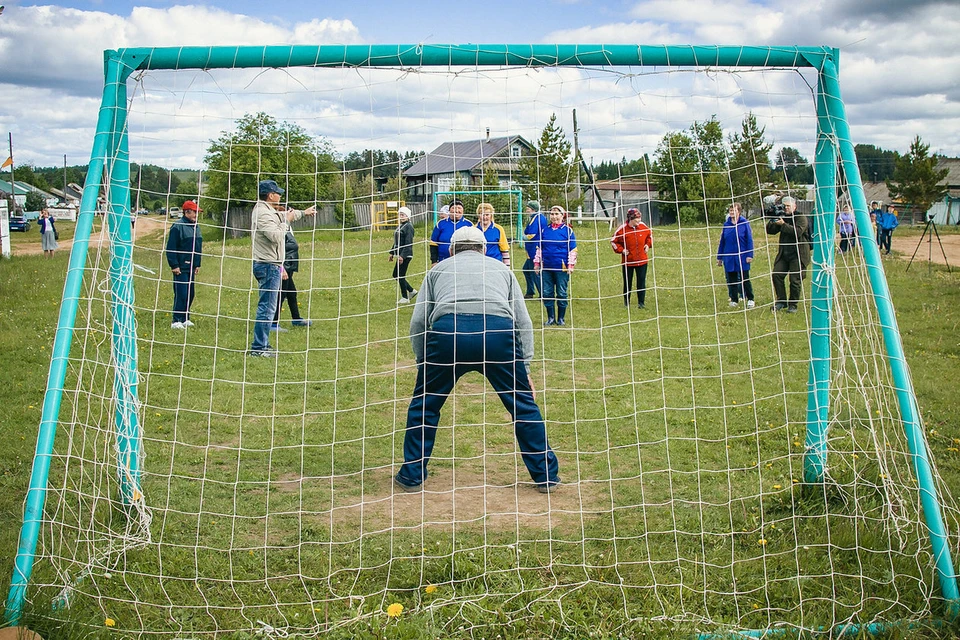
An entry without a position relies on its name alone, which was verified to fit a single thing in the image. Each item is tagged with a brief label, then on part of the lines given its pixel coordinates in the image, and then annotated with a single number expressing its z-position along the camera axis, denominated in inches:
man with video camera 400.3
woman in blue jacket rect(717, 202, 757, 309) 429.7
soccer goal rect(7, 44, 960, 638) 134.3
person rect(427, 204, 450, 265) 404.5
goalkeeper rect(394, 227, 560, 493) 175.2
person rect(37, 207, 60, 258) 878.1
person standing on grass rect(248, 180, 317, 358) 319.9
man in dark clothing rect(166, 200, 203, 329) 380.5
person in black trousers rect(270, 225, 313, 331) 374.0
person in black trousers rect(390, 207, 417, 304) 443.8
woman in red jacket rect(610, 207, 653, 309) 429.4
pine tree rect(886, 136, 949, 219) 1692.9
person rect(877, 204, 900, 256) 784.3
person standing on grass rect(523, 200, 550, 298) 446.7
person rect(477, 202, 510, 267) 358.3
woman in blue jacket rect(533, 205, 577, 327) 409.1
